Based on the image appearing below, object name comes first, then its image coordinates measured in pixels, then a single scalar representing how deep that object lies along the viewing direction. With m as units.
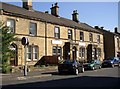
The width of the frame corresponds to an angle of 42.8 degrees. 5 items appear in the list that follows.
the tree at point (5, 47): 14.62
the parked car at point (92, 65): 19.96
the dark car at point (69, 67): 15.47
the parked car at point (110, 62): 24.57
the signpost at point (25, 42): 13.36
